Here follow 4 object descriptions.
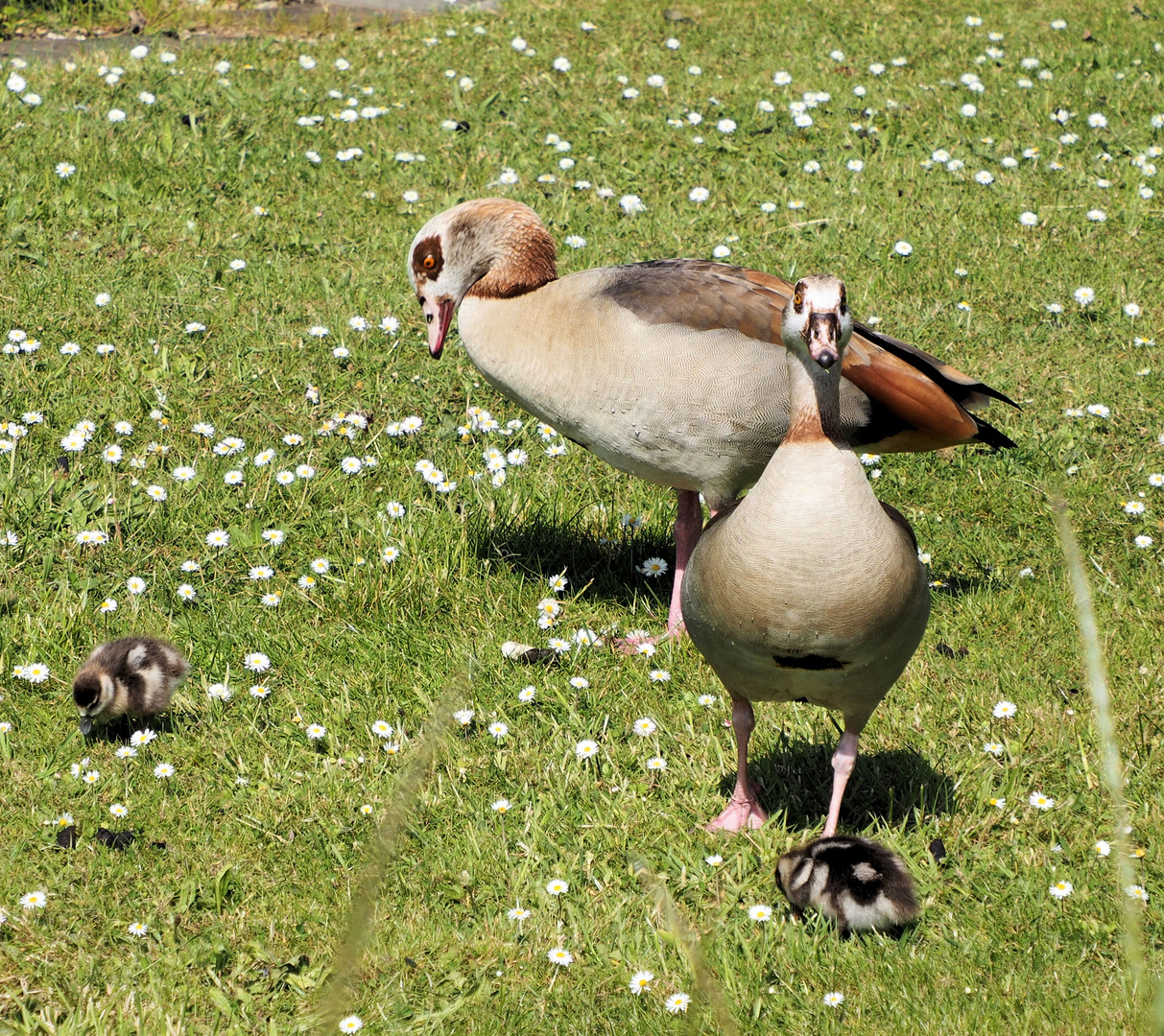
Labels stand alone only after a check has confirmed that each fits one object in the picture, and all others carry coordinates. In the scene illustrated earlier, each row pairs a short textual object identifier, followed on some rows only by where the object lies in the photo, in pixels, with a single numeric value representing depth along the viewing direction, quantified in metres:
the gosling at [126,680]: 9.09
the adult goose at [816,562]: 7.00
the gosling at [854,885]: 7.56
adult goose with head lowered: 10.23
